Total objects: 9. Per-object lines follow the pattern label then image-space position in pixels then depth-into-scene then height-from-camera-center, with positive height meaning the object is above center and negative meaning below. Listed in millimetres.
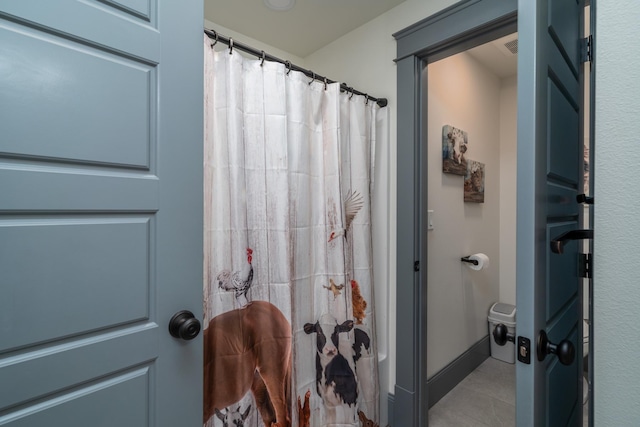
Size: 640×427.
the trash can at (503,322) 2475 -961
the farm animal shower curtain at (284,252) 1189 -187
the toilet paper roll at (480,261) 2229 -373
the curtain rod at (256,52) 1174 +720
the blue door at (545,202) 690 +30
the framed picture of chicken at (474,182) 2338 +261
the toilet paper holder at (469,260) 2248 -373
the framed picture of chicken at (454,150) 2078 +479
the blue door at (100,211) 618 +5
